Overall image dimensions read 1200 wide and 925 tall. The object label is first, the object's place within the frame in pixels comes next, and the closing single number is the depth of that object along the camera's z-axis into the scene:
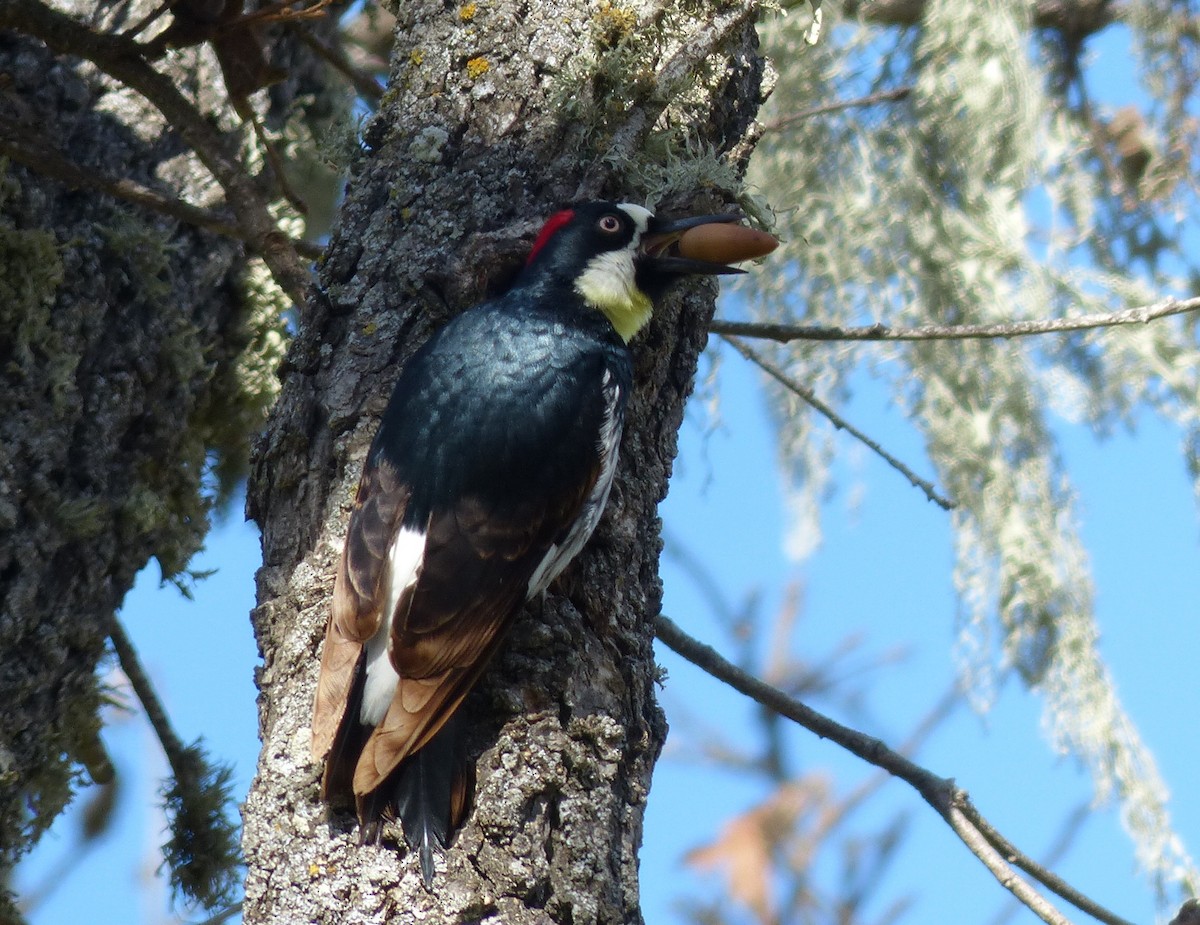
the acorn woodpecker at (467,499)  4.42
